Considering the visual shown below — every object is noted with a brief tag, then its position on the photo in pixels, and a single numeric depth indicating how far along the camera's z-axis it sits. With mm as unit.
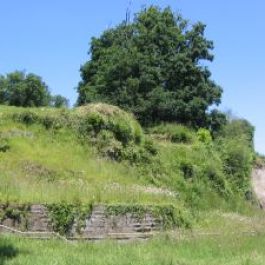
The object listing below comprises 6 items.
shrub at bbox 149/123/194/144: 39781
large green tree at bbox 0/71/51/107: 73375
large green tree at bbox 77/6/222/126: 46125
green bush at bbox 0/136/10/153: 26222
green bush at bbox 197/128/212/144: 41422
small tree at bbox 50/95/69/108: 83994
